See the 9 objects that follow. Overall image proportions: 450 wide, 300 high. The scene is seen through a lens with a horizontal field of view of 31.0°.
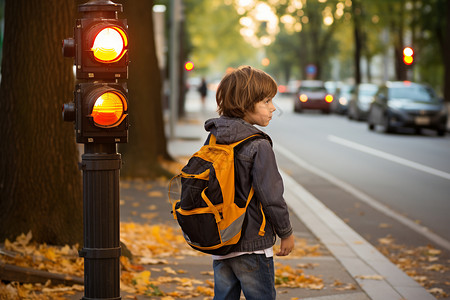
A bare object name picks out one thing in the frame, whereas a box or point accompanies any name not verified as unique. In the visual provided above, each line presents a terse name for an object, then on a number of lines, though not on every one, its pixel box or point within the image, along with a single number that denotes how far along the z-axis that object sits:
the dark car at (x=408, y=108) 25.20
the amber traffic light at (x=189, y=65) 26.23
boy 3.63
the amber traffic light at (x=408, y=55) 25.12
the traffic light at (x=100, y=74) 3.95
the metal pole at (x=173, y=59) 20.80
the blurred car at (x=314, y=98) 42.56
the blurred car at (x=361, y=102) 34.34
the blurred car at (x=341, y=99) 41.66
